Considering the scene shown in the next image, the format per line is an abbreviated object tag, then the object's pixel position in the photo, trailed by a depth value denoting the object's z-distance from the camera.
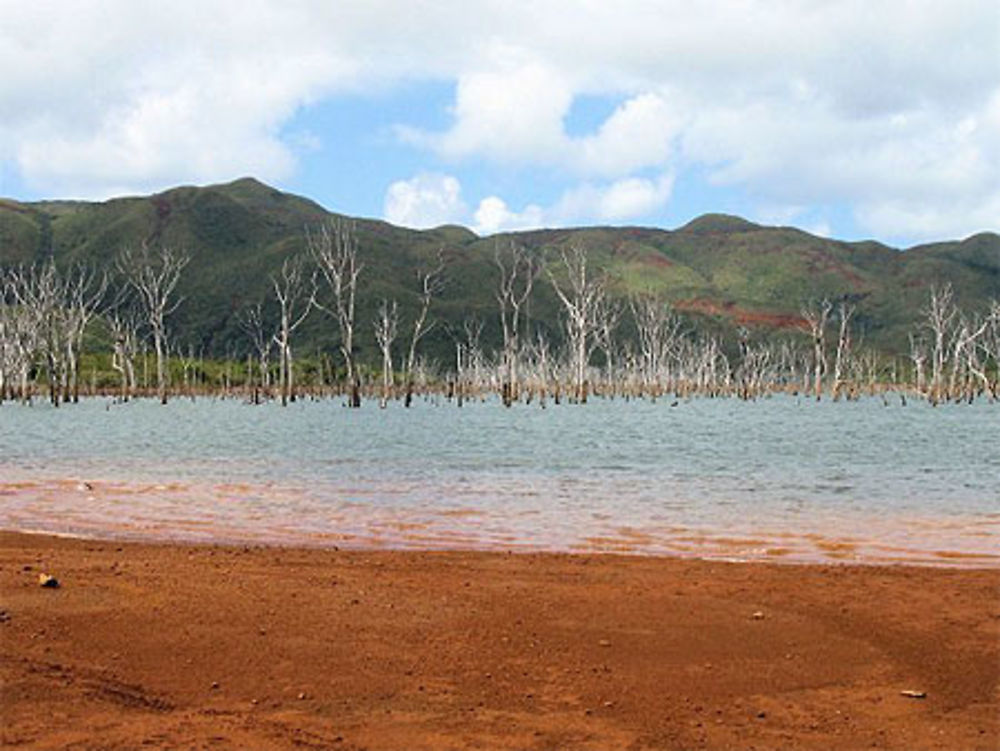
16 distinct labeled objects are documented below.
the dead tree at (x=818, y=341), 102.50
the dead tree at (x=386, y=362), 84.88
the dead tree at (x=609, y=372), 95.29
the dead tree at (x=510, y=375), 87.88
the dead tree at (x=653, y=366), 112.25
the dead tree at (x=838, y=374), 101.90
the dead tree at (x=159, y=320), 90.22
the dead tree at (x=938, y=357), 95.44
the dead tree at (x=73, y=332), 90.33
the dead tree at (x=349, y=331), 77.12
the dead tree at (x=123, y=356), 96.86
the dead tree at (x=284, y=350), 84.32
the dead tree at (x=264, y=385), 93.53
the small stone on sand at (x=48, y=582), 10.36
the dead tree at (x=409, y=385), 82.03
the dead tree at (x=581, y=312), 83.62
